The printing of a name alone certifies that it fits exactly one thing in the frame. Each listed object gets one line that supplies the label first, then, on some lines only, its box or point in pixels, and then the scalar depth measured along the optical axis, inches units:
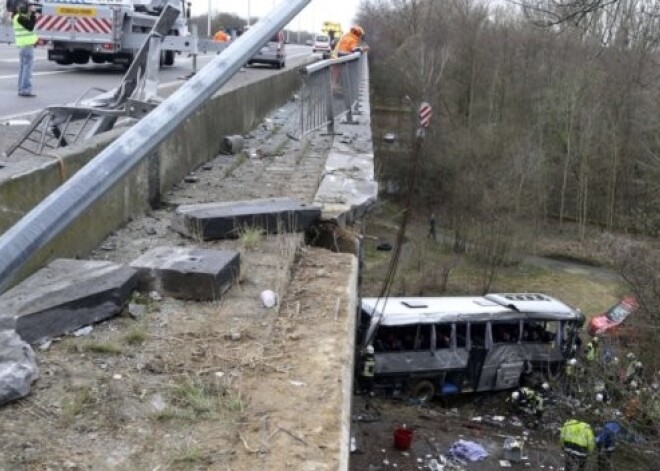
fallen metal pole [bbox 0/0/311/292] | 55.1
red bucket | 597.9
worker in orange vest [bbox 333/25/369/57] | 584.7
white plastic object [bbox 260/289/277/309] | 153.3
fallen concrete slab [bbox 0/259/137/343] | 128.5
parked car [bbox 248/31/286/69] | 1010.7
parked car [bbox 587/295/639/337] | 837.8
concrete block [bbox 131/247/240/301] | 152.6
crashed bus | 679.7
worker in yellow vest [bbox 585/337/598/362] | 751.5
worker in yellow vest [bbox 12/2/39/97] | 485.7
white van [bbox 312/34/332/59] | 1710.9
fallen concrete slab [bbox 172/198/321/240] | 193.8
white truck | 737.6
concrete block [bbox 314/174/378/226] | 225.8
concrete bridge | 102.5
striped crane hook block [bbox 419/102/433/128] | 438.7
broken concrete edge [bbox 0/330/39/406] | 108.8
